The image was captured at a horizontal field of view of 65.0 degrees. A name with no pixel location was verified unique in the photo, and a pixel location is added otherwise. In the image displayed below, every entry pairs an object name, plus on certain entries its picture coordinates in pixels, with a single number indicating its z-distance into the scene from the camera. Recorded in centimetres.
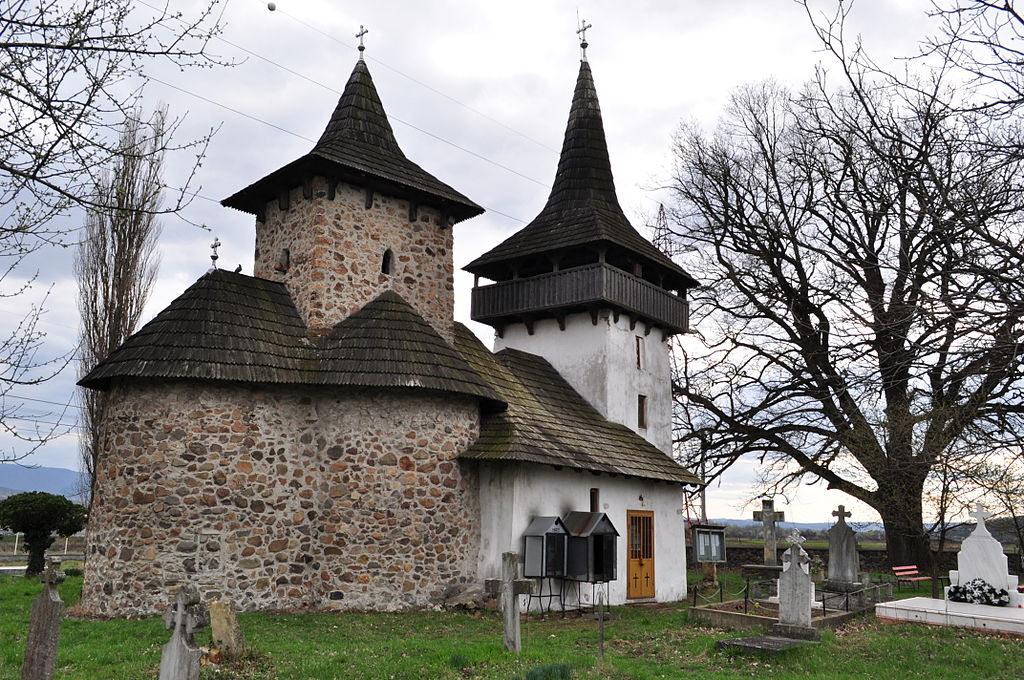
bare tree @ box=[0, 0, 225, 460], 520
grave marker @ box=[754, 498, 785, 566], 2303
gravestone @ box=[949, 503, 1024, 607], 1370
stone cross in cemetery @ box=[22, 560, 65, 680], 703
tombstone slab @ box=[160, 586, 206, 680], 674
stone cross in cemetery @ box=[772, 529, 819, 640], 1118
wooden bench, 1734
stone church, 1222
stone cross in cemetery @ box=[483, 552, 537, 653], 946
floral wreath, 1332
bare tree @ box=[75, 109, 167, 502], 1862
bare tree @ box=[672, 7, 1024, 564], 666
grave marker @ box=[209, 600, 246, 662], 851
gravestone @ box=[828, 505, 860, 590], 1644
